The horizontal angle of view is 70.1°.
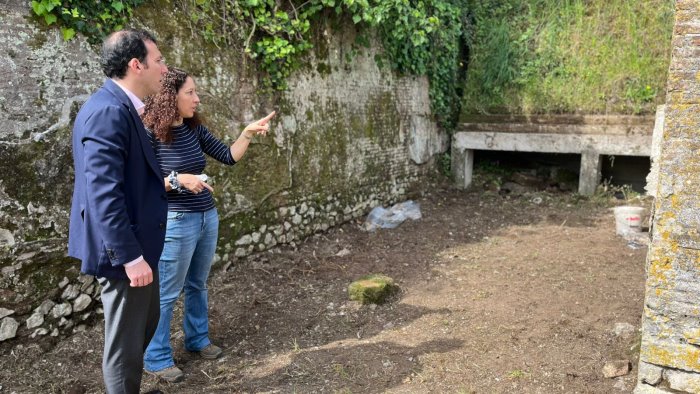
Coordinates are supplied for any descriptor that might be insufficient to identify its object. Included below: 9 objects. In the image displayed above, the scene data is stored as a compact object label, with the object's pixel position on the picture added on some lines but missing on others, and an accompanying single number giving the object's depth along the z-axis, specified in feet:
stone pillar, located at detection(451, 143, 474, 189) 29.35
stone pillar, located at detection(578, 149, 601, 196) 26.18
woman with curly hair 9.79
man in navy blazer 7.38
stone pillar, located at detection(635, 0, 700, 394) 7.80
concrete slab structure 25.08
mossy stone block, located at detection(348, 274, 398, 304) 14.29
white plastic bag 22.20
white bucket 20.18
